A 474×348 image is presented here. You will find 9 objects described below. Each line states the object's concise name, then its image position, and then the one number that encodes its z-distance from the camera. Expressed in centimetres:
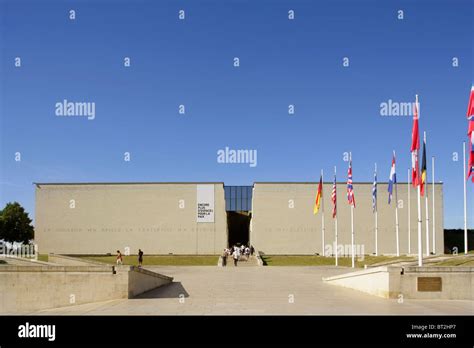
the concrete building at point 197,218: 6269
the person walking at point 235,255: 4300
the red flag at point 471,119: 1988
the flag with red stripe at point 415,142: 1947
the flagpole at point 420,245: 1858
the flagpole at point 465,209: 3678
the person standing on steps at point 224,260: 4375
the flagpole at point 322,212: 5742
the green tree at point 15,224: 7021
